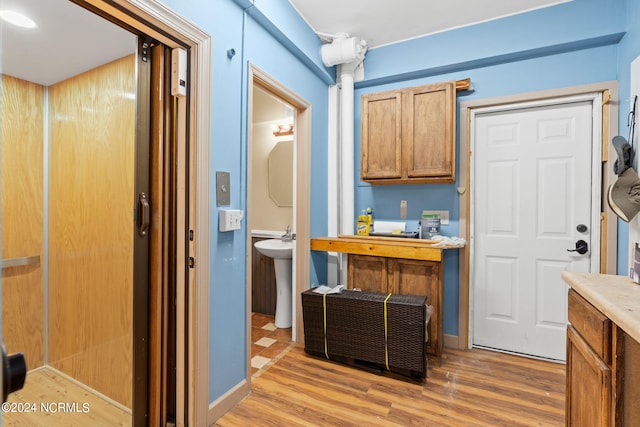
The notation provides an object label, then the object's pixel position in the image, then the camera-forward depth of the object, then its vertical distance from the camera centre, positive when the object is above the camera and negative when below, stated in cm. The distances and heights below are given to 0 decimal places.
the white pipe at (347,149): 311 +58
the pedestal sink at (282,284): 322 -73
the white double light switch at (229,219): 192 -5
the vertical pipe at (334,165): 322 +44
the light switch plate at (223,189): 191 +12
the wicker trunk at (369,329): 227 -86
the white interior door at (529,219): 256 -6
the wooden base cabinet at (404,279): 261 -56
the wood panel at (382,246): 252 -29
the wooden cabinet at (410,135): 269 +64
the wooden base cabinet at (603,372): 118 -60
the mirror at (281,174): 363 +41
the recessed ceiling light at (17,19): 167 +98
